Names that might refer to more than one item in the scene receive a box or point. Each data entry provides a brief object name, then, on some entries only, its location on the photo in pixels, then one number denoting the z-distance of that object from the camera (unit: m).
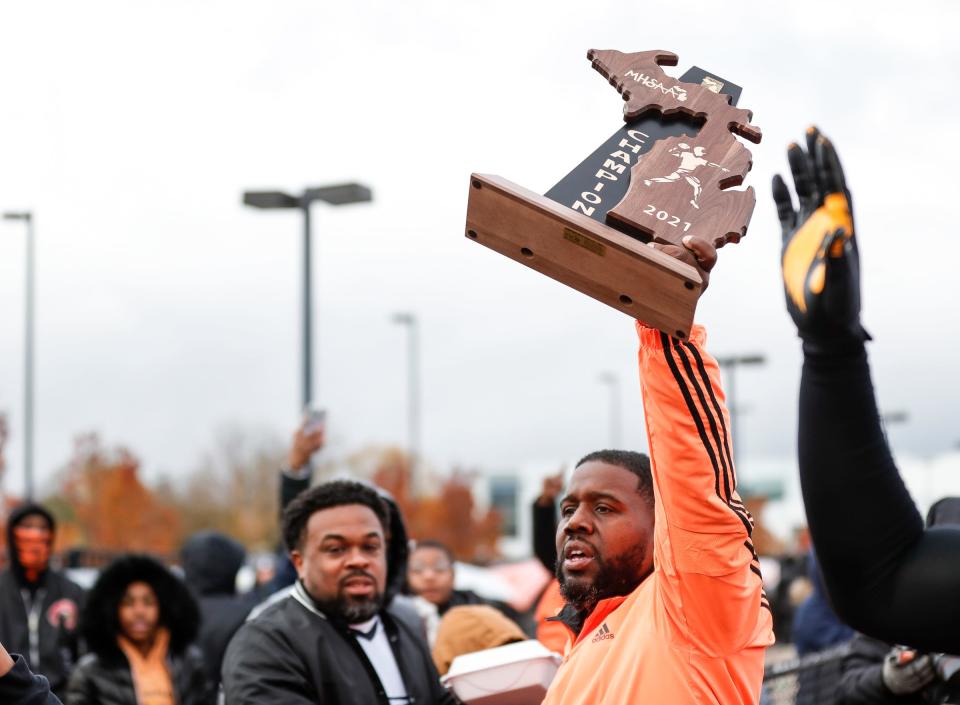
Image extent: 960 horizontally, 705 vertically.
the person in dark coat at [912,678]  4.50
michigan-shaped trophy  2.41
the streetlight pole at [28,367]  22.05
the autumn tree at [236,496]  53.09
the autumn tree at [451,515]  37.22
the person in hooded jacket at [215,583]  7.44
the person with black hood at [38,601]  7.39
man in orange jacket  2.60
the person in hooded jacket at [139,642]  6.17
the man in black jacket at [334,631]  3.99
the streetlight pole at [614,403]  46.15
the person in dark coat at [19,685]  2.41
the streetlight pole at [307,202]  13.79
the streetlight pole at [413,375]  36.66
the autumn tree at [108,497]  32.50
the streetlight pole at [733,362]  30.13
